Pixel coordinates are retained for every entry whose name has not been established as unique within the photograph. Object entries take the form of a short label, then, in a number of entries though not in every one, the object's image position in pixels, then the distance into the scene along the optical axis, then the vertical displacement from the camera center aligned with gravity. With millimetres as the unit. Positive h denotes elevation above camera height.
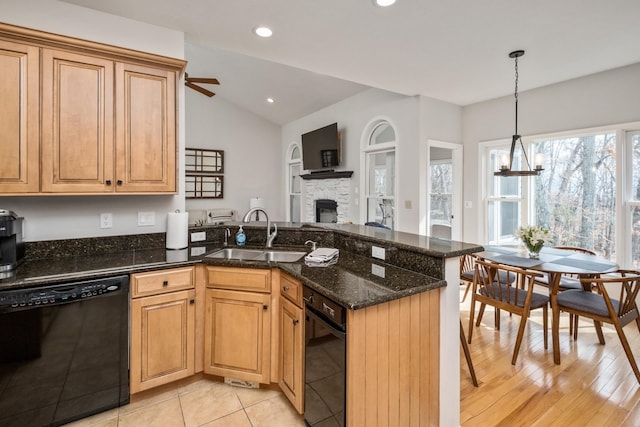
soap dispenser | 2760 -237
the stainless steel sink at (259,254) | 2555 -359
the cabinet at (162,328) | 2031 -773
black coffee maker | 1861 -185
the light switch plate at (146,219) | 2648 -72
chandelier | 3188 +491
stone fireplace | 5809 +226
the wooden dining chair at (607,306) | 2402 -758
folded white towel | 2173 -311
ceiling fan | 4203 +1743
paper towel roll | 2564 -150
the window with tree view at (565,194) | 3816 +230
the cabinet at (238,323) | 2154 -772
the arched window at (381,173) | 5086 +618
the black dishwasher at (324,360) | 1544 -774
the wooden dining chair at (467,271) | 3477 -686
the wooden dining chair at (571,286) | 3059 -731
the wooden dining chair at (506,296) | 2639 -754
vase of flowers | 3100 -261
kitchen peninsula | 1536 -461
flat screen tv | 5777 +1185
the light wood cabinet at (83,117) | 1958 +628
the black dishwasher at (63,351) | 1699 -797
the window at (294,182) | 7438 +683
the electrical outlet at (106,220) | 2498 -78
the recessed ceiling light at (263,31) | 2691 +1535
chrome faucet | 2707 -216
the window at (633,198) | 3574 +154
